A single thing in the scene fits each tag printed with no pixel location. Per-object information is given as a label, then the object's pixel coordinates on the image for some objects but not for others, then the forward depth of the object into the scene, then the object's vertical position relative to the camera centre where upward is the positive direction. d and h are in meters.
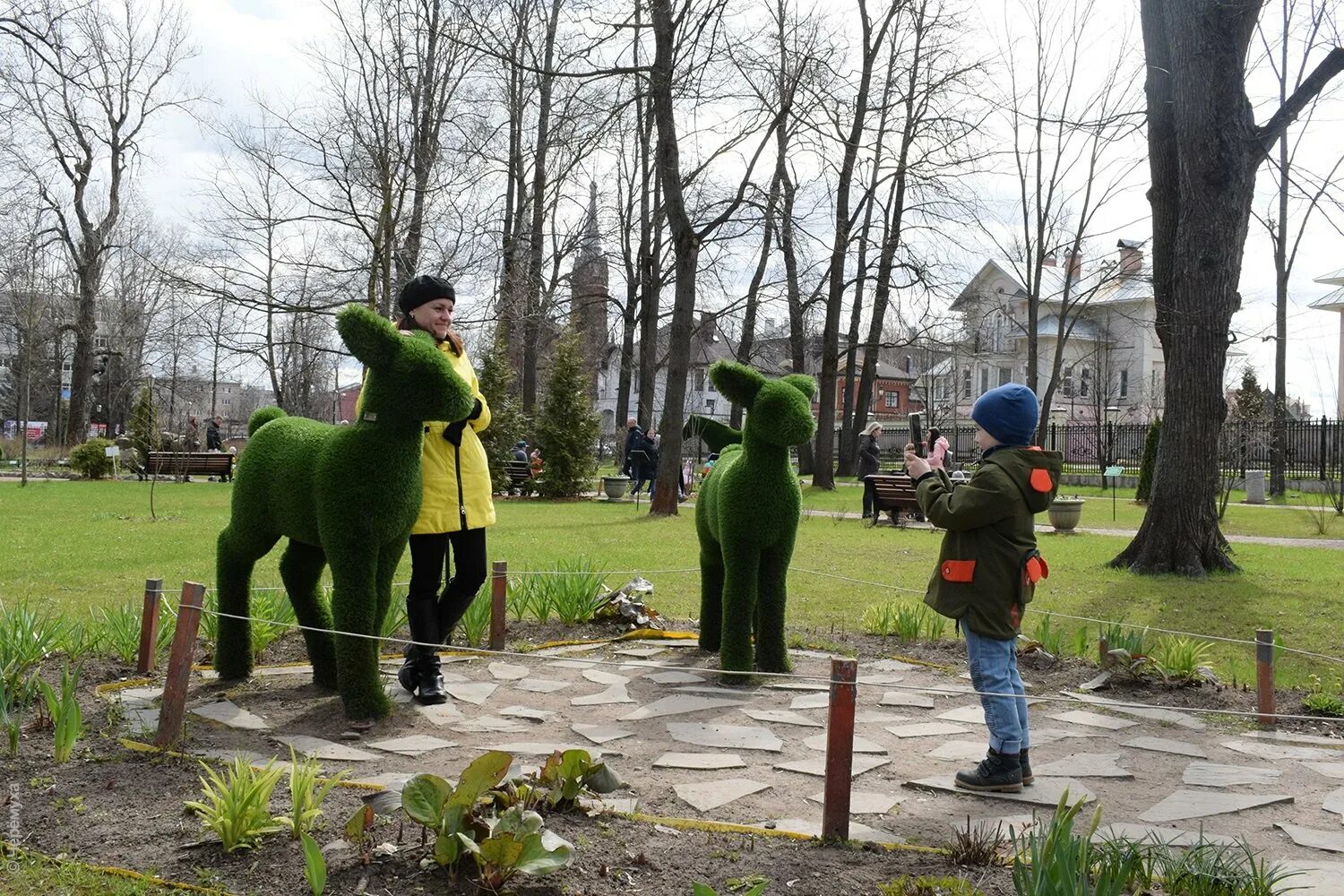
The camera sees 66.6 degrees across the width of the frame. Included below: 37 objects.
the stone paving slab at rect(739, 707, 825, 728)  5.20 -1.34
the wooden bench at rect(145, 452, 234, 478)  25.30 -0.49
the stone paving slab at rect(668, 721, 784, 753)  4.81 -1.35
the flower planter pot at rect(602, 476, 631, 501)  22.56 -0.71
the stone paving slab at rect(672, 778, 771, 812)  3.96 -1.34
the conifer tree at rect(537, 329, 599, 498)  22.27 +0.55
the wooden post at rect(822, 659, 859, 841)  3.44 -0.99
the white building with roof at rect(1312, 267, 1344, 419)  39.44 +6.65
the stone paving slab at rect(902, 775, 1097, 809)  4.10 -1.35
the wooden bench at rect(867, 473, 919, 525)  16.72 -0.57
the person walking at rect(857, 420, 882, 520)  19.74 +0.15
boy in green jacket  4.19 -0.39
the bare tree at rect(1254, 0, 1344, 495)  22.73 +4.23
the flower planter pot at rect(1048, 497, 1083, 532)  15.95 -0.77
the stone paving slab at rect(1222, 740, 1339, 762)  4.79 -1.34
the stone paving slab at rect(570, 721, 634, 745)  4.93 -1.37
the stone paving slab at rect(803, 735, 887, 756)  4.79 -1.35
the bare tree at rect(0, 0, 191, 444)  33.44 +7.75
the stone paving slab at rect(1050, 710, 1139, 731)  5.34 -1.36
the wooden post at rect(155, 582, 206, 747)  4.30 -0.99
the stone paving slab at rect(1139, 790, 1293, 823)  3.95 -1.34
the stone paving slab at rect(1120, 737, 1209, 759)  4.81 -1.35
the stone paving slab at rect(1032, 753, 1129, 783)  4.47 -1.35
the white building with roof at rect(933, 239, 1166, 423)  47.34 +5.60
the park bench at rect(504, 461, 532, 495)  23.14 -0.49
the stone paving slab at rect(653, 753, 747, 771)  4.47 -1.35
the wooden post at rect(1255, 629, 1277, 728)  5.13 -1.03
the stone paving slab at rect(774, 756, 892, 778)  4.43 -1.35
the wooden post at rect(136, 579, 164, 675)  5.75 -1.10
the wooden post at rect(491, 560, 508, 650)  6.80 -1.03
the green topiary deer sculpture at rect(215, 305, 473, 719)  4.57 -0.15
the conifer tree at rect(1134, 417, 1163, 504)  21.50 +0.23
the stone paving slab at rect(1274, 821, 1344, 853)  3.57 -1.31
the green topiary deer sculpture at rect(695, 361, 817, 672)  5.73 -0.31
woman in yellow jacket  5.16 -0.33
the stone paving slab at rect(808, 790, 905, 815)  3.91 -1.34
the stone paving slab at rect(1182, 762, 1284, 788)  4.37 -1.34
